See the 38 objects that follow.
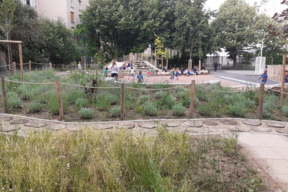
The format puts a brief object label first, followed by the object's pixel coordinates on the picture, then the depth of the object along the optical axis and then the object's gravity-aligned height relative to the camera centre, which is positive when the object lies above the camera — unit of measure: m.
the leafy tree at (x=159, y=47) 28.22 +2.77
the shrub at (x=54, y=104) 6.29 -1.09
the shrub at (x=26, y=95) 7.61 -0.97
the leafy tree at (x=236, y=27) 32.59 +6.31
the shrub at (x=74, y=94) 7.37 -0.92
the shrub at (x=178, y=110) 6.51 -1.22
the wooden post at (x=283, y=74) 8.45 -0.18
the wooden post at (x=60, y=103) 5.94 -0.96
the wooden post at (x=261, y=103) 6.41 -0.99
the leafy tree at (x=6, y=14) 15.05 +3.62
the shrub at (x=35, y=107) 6.39 -1.15
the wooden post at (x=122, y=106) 6.12 -1.06
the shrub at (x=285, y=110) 6.76 -1.24
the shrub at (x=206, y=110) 6.68 -1.27
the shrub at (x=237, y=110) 6.62 -1.25
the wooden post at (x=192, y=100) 6.47 -0.92
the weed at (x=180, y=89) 9.25 -0.86
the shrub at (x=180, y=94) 8.49 -0.99
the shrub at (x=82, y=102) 6.91 -1.08
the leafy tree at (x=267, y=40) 32.75 +4.34
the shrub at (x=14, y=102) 6.70 -1.06
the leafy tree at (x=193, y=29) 28.89 +5.28
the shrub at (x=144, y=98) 7.61 -1.03
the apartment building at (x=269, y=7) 41.91 +12.72
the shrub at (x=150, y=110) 6.44 -1.22
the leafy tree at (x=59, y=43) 24.36 +2.72
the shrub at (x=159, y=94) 8.17 -0.96
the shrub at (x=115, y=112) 6.34 -1.26
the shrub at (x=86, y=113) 6.05 -1.24
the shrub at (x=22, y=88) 8.09 -0.80
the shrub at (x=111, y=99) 7.33 -1.04
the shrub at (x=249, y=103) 7.50 -1.16
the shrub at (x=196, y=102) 7.46 -1.15
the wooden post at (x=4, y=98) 6.45 -0.91
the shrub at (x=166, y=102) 7.23 -1.12
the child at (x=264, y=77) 12.15 -0.43
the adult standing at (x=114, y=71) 11.74 -0.17
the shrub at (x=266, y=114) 6.62 -1.34
